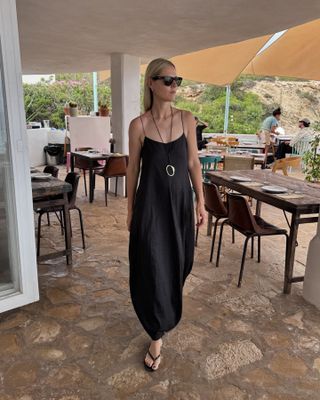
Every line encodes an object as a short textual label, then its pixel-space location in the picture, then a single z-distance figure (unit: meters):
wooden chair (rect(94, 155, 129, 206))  5.50
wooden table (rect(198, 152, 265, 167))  5.89
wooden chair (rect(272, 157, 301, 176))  5.41
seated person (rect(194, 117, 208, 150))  8.14
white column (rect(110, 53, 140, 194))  5.70
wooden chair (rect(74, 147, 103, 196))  5.95
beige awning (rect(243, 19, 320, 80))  5.94
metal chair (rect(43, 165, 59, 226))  4.12
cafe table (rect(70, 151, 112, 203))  5.62
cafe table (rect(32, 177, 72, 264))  3.05
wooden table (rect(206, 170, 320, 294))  2.78
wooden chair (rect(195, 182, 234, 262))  3.47
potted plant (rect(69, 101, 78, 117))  7.58
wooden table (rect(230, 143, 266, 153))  7.83
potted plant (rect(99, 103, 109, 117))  7.37
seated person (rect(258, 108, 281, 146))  8.62
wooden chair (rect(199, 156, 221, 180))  5.83
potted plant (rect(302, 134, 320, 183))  3.59
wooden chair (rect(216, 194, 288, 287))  2.92
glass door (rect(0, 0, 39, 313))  2.25
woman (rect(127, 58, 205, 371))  1.90
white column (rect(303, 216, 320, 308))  2.72
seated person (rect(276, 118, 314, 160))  8.07
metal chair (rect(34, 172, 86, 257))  3.46
